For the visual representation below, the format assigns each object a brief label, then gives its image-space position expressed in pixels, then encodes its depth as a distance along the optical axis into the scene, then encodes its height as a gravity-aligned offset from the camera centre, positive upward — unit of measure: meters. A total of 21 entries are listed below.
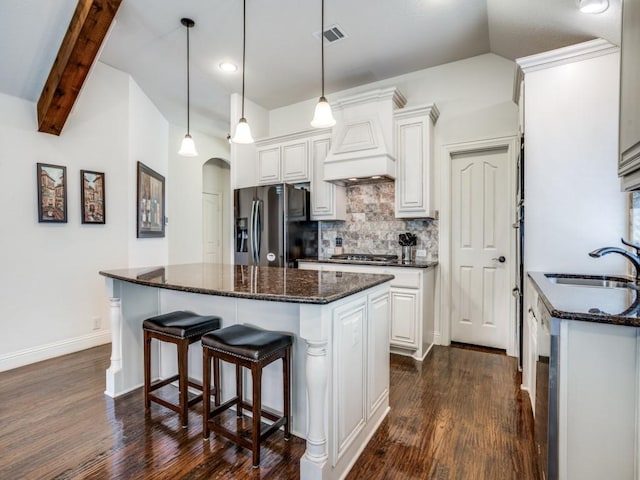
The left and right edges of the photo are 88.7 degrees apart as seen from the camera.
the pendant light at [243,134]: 2.57 +0.80
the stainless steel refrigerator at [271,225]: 3.84 +0.12
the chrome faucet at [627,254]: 1.72 -0.11
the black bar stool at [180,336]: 2.02 -0.64
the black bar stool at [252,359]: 1.65 -0.65
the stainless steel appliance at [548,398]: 1.25 -0.67
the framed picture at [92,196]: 3.44 +0.42
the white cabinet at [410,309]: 3.16 -0.75
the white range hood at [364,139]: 3.46 +1.05
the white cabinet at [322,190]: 4.04 +0.55
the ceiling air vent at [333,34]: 3.02 +1.90
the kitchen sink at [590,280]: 2.00 -0.30
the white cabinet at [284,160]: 4.17 +0.99
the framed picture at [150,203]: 4.07 +0.43
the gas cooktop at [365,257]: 3.79 -0.28
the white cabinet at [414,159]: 3.44 +0.81
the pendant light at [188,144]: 2.91 +0.82
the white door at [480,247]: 3.44 -0.15
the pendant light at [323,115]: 2.25 +0.82
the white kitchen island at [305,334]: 1.53 -0.58
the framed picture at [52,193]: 3.13 +0.41
